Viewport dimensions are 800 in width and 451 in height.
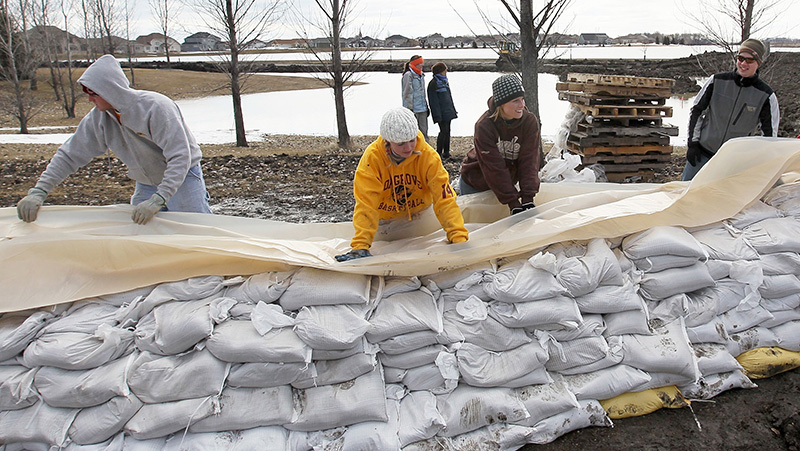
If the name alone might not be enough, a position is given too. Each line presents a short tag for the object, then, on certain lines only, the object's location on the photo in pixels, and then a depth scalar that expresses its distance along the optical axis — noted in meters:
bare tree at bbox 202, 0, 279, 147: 11.42
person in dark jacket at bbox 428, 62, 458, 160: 7.70
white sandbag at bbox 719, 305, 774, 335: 2.54
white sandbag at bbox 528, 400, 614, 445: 2.17
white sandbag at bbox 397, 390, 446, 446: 2.08
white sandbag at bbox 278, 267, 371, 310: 2.17
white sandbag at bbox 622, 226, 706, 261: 2.42
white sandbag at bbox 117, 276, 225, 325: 2.18
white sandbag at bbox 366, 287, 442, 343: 2.14
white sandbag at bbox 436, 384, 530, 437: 2.12
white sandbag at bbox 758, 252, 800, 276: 2.60
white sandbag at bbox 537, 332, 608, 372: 2.28
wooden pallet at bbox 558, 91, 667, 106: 6.05
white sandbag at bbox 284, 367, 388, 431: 2.05
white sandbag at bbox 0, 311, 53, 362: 2.05
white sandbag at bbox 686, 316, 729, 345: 2.45
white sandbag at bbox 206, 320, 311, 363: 2.01
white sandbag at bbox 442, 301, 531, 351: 2.22
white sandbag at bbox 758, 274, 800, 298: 2.58
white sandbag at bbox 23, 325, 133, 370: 2.00
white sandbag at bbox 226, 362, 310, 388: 2.04
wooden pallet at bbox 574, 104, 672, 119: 5.98
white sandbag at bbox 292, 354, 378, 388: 2.11
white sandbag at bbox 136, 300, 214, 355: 2.03
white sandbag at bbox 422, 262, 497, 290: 2.33
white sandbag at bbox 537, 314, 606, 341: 2.28
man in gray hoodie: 2.59
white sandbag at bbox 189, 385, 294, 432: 2.02
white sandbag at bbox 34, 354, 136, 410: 1.99
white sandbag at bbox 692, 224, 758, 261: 2.55
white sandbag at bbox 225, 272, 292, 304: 2.19
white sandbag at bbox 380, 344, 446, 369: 2.18
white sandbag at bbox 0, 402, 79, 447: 1.99
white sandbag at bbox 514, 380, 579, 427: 2.17
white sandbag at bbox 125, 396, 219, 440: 1.98
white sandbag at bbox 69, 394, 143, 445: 1.99
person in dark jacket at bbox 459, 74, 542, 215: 2.90
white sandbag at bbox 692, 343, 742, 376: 2.40
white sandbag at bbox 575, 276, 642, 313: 2.33
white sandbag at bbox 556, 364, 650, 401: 2.26
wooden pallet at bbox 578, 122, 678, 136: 6.00
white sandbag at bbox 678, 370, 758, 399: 2.37
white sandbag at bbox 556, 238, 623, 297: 2.29
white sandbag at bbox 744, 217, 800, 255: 2.60
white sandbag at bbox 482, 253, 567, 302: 2.23
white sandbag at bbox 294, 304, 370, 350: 2.03
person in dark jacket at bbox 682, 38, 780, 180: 3.32
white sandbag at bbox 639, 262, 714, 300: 2.42
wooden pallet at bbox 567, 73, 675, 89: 5.85
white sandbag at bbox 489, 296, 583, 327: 2.21
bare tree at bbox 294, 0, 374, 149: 10.36
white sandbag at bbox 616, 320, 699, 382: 2.31
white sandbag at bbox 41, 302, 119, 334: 2.10
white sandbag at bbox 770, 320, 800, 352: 2.58
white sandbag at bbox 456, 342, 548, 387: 2.18
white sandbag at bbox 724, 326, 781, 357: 2.52
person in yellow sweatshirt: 2.42
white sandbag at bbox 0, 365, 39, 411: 2.00
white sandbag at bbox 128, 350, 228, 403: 2.01
